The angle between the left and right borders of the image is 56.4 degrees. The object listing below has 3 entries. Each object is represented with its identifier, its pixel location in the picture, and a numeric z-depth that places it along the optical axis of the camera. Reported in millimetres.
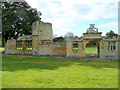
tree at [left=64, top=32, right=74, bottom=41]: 16125
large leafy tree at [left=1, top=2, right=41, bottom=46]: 21907
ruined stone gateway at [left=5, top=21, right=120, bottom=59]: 15493
